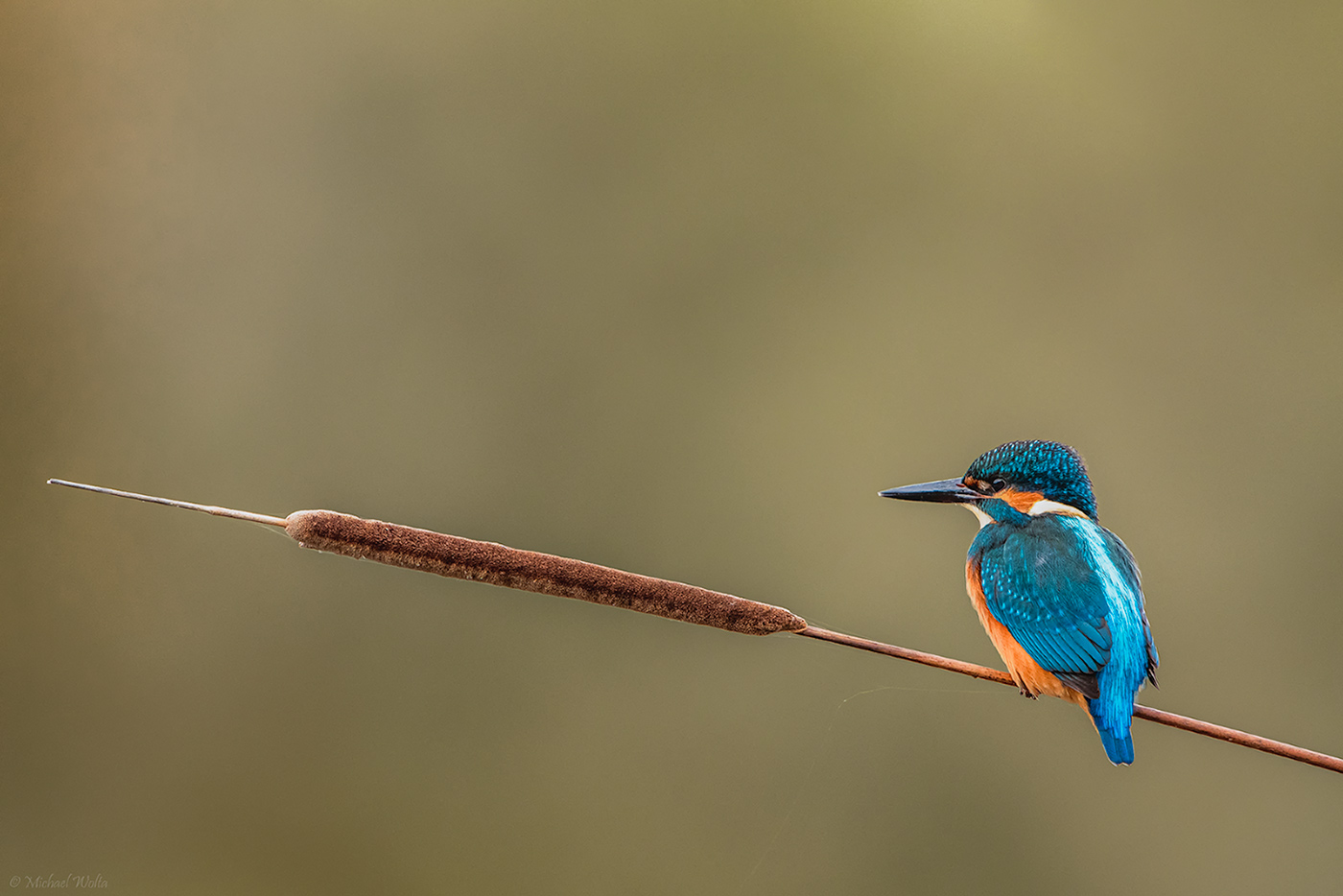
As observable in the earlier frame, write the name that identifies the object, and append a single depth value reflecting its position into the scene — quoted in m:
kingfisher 7.14
